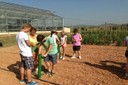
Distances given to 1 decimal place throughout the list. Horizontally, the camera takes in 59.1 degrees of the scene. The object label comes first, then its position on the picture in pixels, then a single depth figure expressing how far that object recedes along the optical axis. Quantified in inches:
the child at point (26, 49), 113.2
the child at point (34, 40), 129.4
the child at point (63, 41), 187.1
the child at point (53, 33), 149.3
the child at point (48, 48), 126.7
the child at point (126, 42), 130.1
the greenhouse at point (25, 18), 537.2
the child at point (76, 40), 182.7
